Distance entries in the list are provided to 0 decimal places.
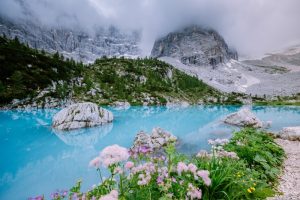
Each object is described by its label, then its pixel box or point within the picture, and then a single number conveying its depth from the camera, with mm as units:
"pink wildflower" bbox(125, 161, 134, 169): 4230
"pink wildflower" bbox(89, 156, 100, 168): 3953
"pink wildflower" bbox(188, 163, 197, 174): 4291
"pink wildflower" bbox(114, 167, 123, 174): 4048
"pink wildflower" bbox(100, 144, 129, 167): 3734
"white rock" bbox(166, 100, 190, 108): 109444
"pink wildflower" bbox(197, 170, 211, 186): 4177
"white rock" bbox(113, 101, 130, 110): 85350
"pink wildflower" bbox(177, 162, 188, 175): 4323
